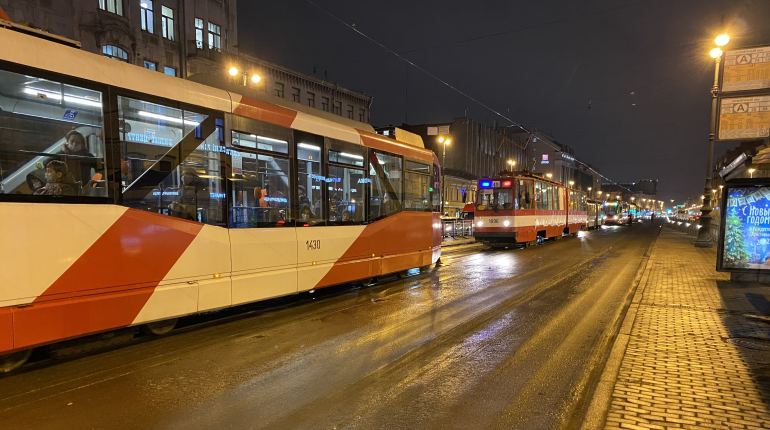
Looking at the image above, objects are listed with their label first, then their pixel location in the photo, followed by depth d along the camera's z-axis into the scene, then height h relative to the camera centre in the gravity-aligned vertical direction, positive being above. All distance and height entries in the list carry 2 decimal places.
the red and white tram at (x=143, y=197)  4.34 +0.00
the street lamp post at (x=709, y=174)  14.82 +1.13
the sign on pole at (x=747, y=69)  11.05 +3.53
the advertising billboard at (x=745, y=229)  9.21 -0.67
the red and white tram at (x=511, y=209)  19.92 -0.56
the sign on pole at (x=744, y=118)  11.43 +2.32
